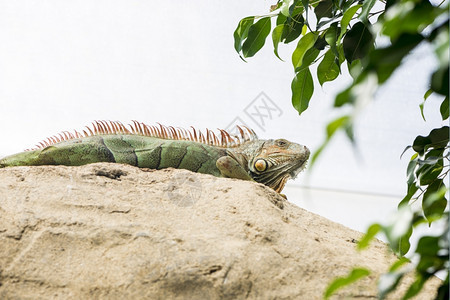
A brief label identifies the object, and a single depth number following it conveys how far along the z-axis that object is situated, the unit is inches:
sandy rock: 146.4
